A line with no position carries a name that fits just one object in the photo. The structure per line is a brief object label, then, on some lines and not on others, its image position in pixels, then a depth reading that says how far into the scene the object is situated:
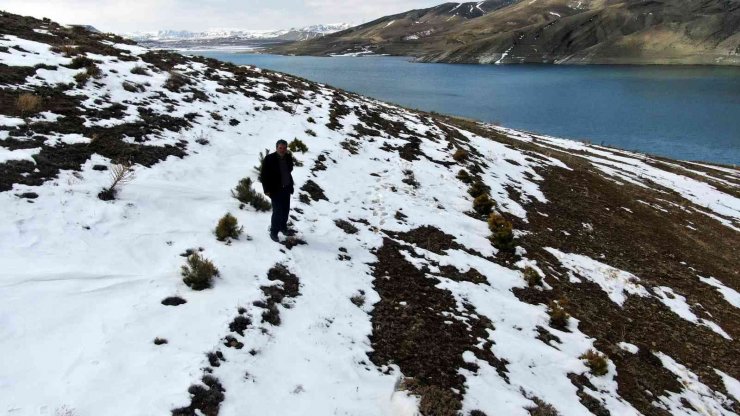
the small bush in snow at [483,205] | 16.86
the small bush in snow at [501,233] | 14.21
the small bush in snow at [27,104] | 12.11
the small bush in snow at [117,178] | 9.79
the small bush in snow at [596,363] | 9.20
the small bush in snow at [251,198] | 11.94
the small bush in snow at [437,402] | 6.65
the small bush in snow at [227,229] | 9.84
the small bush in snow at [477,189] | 18.42
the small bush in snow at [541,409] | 7.40
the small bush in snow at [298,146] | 17.37
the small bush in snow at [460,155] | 22.64
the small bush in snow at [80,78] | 15.57
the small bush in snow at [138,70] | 18.86
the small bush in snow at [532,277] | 12.41
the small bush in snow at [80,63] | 16.81
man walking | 10.02
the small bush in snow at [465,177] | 19.83
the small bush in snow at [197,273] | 7.97
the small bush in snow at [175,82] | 18.80
